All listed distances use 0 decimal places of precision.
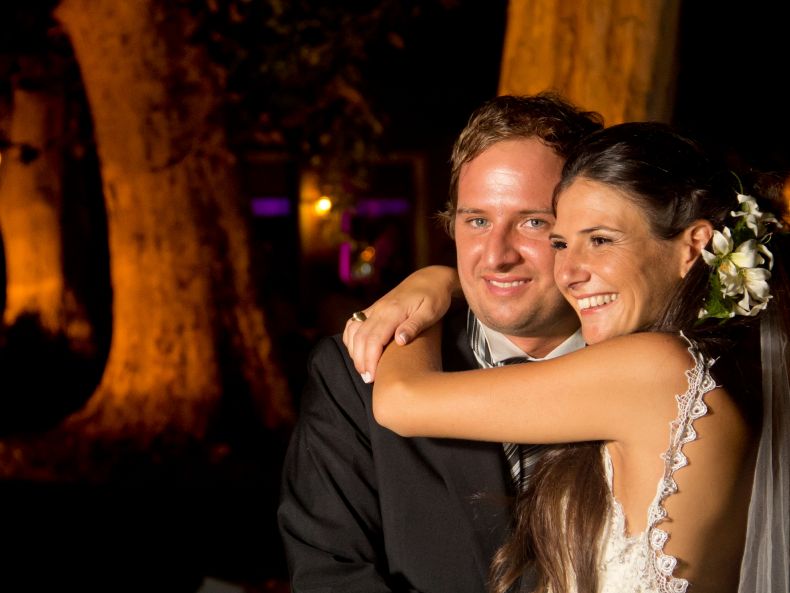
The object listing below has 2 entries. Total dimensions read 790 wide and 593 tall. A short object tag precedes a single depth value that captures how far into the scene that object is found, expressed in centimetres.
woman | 184
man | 212
